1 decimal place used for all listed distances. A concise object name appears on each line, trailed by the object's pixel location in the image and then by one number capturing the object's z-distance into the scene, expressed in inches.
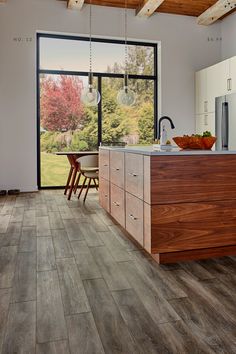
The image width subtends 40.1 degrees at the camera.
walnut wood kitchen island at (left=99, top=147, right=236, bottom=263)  85.0
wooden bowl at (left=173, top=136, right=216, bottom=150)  97.9
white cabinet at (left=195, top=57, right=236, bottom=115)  197.3
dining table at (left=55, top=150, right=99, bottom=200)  189.2
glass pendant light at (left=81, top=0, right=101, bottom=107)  177.0
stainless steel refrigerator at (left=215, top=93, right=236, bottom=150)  193.9
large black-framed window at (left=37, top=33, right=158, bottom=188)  222.8
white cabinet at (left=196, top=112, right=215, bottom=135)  218.8
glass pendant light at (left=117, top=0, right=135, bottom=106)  183.6
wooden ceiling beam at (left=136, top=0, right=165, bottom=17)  207.3
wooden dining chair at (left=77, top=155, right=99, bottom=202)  184.2
